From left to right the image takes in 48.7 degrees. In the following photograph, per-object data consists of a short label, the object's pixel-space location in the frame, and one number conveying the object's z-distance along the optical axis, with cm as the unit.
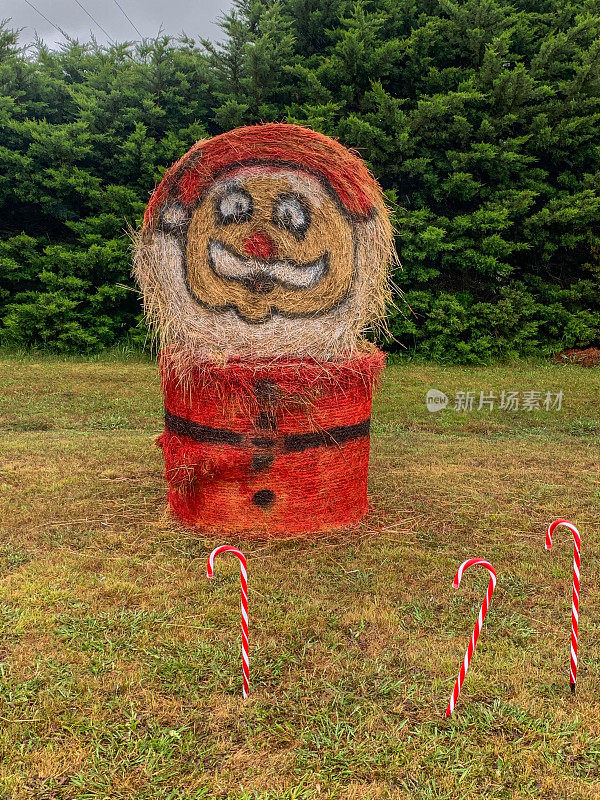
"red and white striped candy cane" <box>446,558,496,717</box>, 298
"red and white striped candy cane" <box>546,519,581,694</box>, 319
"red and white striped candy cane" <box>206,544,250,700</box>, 313
